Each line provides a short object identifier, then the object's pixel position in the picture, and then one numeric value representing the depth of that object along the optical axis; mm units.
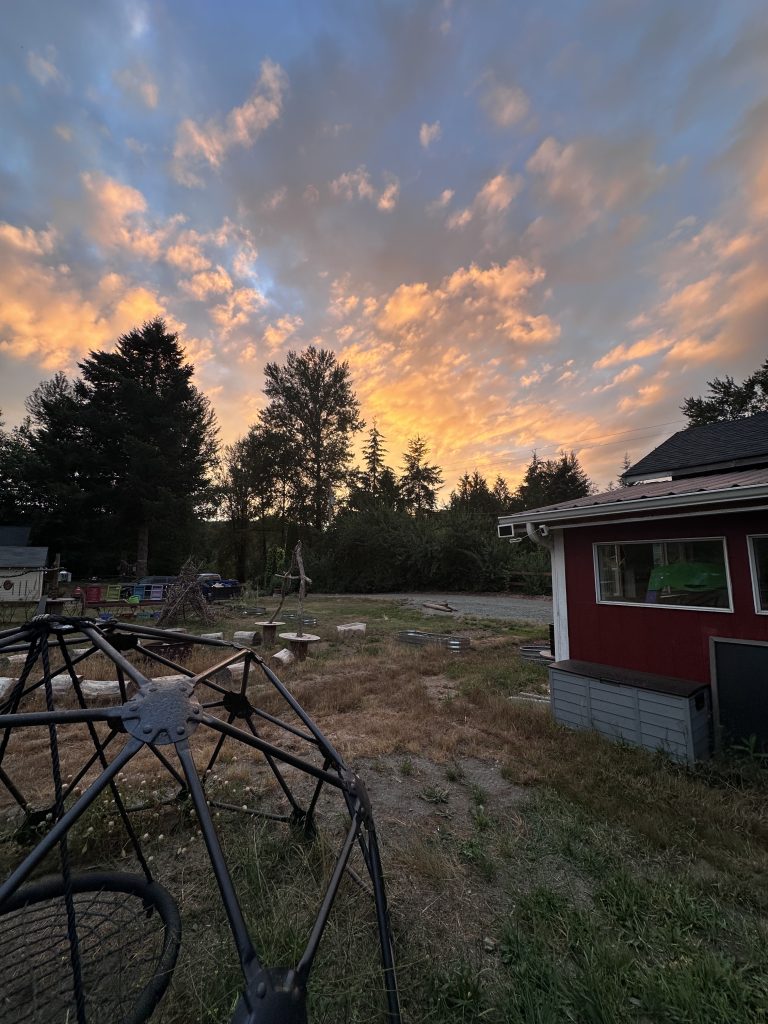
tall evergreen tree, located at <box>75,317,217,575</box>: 23438
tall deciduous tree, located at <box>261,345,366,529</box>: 30812
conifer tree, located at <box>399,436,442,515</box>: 39062
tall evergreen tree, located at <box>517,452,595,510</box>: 35875
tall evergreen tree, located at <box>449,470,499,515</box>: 38281
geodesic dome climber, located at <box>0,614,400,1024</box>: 886
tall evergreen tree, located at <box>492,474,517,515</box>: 38188
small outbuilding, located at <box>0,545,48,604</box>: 16652
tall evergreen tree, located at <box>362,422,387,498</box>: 36719
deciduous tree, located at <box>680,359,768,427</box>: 30250
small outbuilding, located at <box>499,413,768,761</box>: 3809
